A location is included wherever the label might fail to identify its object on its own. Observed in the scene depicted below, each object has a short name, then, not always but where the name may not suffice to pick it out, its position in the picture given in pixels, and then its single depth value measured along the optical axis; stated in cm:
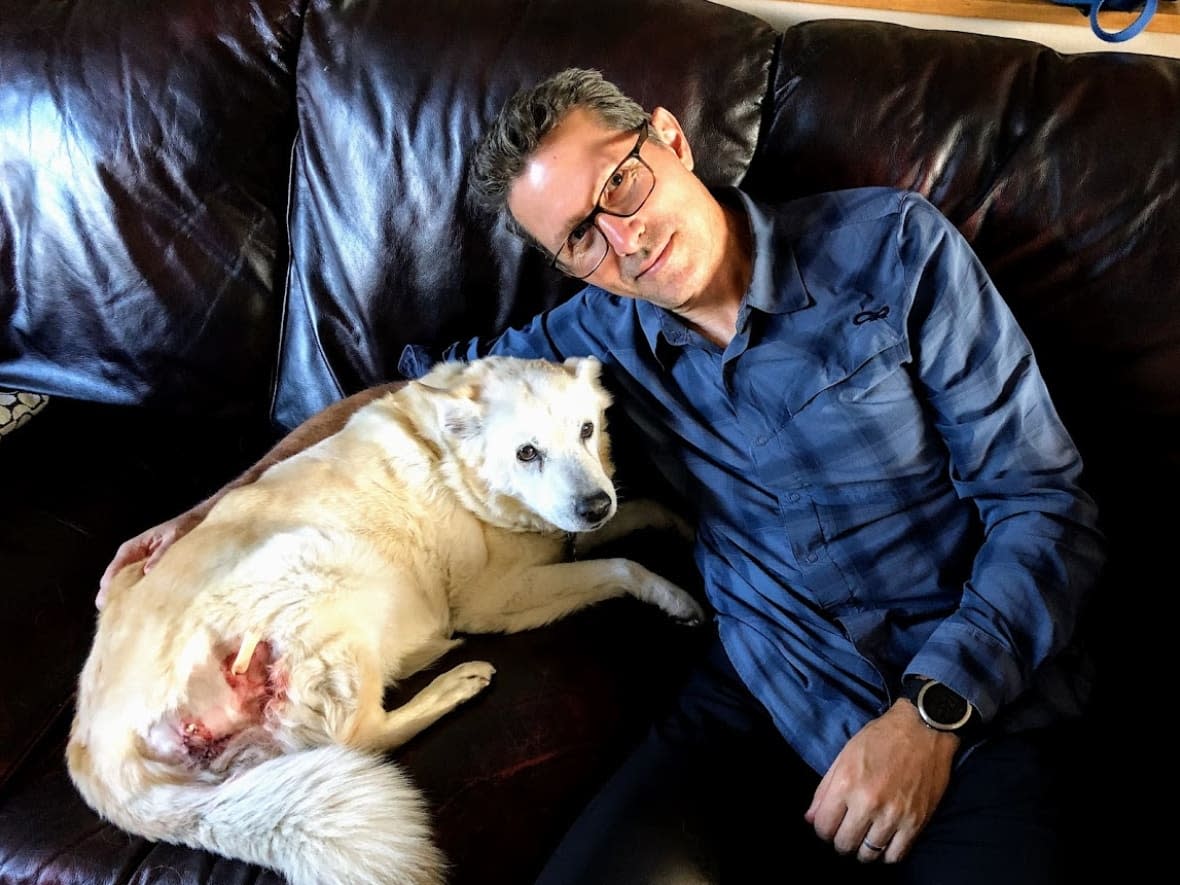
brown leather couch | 128
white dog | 111
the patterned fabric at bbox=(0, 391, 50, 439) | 195
